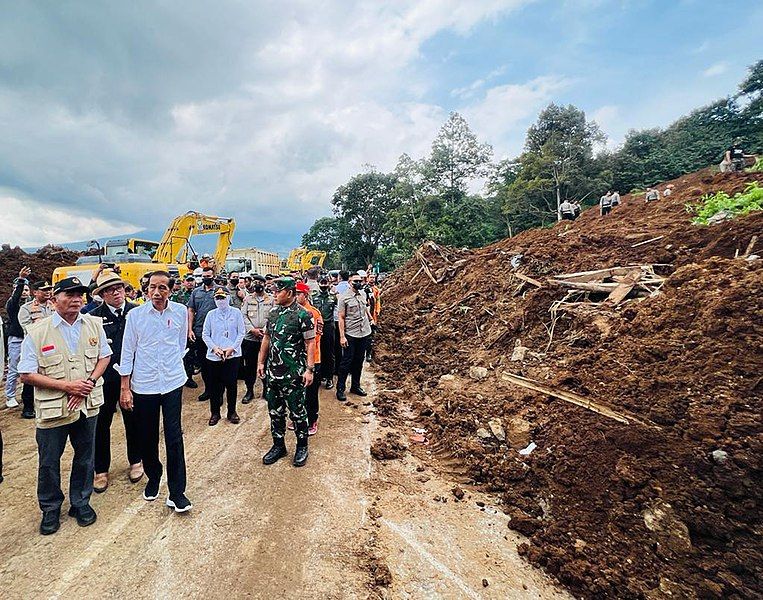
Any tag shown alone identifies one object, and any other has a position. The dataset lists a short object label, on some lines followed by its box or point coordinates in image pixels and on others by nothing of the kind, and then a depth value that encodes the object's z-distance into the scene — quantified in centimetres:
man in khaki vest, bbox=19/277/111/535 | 260
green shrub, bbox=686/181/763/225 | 695
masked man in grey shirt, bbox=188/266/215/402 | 577
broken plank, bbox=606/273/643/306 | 530
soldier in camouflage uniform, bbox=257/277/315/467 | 364
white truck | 1725
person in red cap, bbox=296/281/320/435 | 387
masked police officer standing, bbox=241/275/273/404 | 577
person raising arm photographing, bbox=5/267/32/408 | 517
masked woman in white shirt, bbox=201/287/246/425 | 475
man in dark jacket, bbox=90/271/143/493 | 331
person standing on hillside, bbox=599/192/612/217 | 1465
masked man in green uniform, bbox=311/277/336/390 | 596
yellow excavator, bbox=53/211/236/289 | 885
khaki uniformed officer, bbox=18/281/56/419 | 495
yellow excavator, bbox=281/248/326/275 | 2277
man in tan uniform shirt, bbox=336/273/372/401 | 575
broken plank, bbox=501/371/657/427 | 326
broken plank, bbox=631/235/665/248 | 702
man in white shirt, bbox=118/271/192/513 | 296
